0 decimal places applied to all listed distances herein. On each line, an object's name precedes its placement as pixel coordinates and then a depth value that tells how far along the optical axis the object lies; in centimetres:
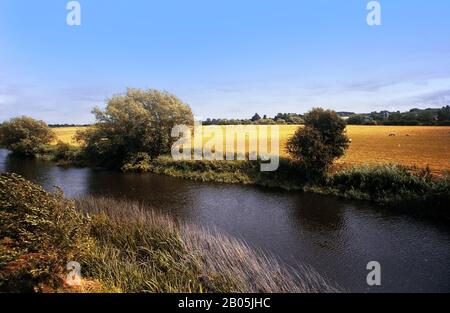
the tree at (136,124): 3819
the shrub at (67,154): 4406
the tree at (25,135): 5216
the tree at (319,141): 2545
